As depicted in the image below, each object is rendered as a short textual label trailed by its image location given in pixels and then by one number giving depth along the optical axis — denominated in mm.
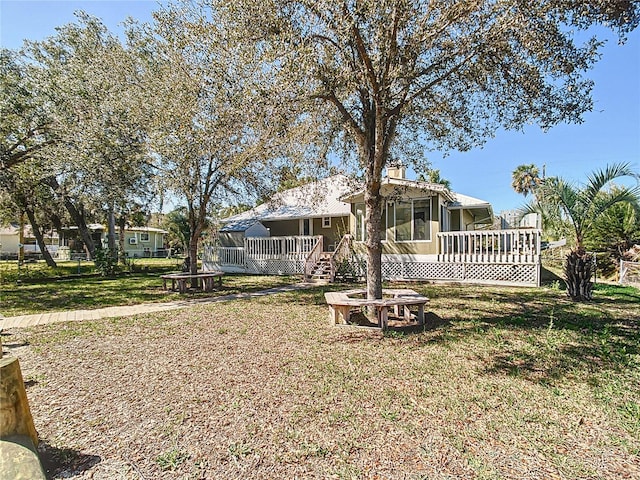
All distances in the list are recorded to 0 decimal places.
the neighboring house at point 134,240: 36906
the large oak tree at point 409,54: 5582
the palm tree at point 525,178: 34094
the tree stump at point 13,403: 2498
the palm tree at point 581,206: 8867
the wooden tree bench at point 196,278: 11890
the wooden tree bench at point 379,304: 6273
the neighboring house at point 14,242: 36606
